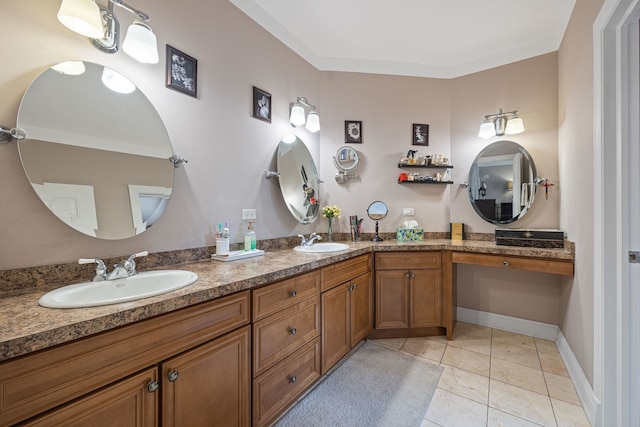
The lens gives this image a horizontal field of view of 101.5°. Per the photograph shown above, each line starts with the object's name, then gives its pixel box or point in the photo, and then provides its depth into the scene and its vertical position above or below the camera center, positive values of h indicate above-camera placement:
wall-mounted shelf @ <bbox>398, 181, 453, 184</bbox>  2.82 +0.36
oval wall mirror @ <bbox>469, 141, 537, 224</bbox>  2.57 +0.34
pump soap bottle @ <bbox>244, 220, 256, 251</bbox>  1.88 -0.18
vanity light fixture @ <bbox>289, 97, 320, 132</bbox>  2.38 +0.94
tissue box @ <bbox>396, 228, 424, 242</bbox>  2.77 -0.20
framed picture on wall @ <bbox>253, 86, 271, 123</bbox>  2.10 +0.91
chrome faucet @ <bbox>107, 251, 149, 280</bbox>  1.20 -0.25
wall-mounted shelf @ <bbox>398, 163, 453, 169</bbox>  2.84 +0.53
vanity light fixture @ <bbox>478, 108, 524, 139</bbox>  2.53 +0.90
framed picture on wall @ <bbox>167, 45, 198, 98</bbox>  1.56 +0.88
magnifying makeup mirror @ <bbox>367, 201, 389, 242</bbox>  2.83 +0.03
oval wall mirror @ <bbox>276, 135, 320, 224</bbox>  2.34 +0.34
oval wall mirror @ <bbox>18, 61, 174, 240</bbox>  1.11 +0.31
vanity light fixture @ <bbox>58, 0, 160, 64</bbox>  1.09 +0.86
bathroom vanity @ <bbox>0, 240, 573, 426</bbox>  0.72 -0.49
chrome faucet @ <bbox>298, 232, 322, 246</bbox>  2.33 -0.23
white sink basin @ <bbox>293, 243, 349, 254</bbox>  2.19 -0.29
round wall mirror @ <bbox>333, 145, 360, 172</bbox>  2.84 +0.62
